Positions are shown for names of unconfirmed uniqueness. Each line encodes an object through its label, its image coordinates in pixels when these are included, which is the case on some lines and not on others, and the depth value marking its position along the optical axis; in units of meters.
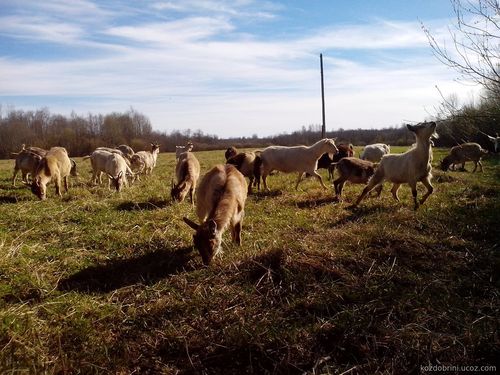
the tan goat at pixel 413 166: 11.00
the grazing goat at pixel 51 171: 12.69
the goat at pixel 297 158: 15.60
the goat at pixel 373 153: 20.94
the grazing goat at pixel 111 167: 14.72
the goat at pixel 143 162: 21.62
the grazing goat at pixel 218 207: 6.38
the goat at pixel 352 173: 13.27
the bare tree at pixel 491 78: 7.86
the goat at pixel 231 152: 20.73
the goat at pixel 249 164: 15.43
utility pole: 28.03
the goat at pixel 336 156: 19.59
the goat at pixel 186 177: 11.41
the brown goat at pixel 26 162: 15.59
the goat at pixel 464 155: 24.06
